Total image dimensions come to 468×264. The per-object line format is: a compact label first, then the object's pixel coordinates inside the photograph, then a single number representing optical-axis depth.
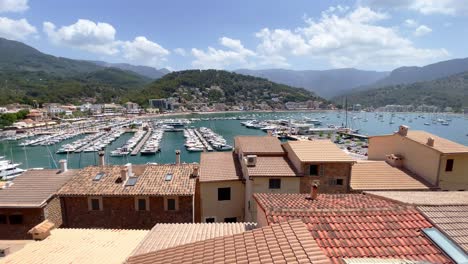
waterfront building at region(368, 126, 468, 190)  17.64
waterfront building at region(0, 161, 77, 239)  16.34
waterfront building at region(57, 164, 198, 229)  17.14
